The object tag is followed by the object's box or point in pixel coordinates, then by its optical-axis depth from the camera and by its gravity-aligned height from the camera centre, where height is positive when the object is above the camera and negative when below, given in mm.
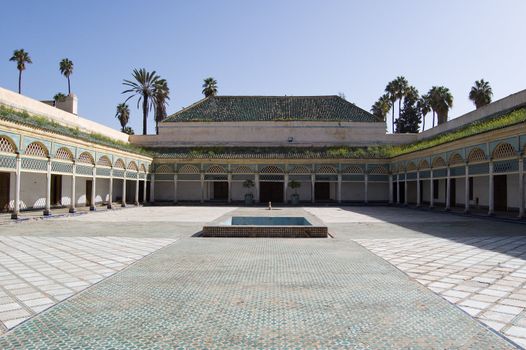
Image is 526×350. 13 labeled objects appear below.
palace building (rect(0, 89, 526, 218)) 17156 +1669
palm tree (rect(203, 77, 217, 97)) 50594 +12779
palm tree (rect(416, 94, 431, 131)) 50950 +10558
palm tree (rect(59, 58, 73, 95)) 53781 +16252
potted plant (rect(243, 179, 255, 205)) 29781 -879
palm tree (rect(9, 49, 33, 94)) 51562 +16701
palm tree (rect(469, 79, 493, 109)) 40559 +9758
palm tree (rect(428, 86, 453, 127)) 43938 +9719
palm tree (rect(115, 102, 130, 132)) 59062 +10725
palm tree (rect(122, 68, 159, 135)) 42906 +11036
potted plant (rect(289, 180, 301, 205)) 29453 -783
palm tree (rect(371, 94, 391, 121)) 54341 +11242
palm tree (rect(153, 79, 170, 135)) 43844 +10113
